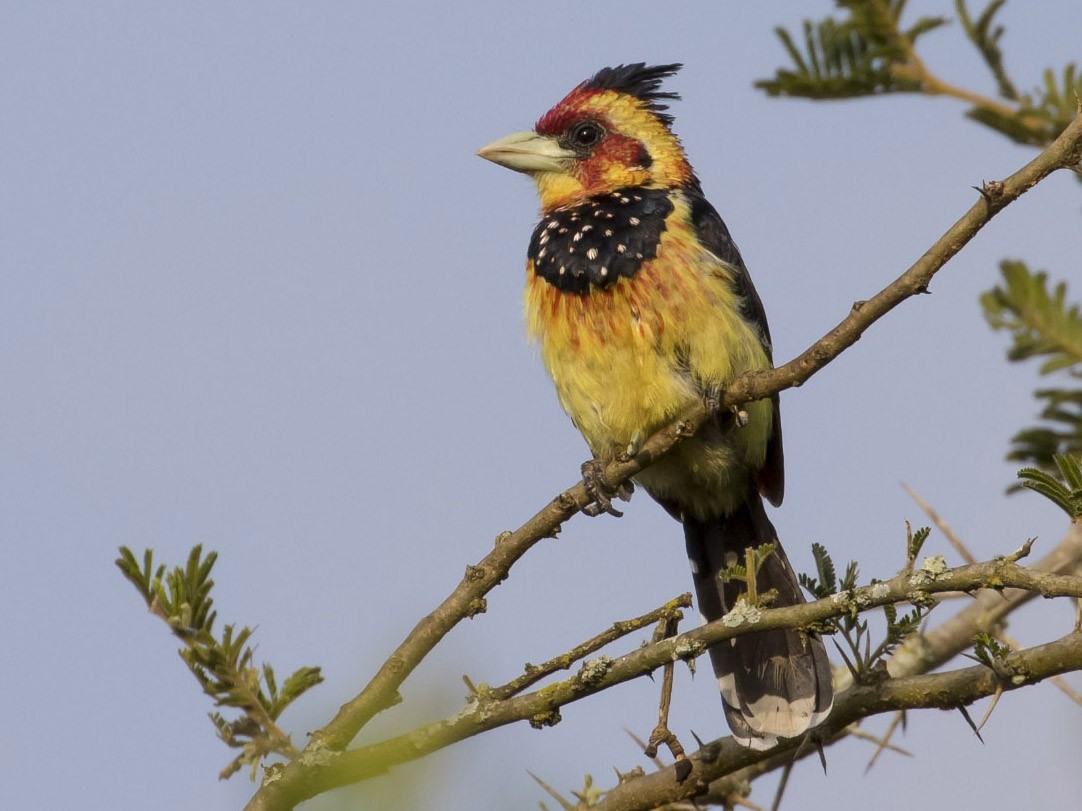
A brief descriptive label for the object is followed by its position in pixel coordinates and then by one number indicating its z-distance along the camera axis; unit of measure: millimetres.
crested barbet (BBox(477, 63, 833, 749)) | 8383
